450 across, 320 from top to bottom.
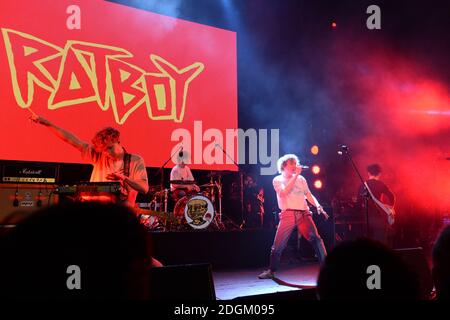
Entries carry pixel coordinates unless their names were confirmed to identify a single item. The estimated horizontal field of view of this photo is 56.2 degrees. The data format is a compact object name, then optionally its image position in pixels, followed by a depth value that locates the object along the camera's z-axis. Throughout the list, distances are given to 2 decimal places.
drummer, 8.44
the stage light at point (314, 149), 9.79
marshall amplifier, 6.78
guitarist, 6.85
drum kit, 7.90
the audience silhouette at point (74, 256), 0.79
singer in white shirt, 6.03
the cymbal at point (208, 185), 8.79
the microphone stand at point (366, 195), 6.56
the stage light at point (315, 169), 9.59
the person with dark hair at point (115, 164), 4.02
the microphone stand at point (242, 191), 9.23
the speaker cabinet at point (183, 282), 2.22
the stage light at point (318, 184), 9.55
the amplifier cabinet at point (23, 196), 6.66
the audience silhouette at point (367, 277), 1.03
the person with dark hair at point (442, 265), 1.33
